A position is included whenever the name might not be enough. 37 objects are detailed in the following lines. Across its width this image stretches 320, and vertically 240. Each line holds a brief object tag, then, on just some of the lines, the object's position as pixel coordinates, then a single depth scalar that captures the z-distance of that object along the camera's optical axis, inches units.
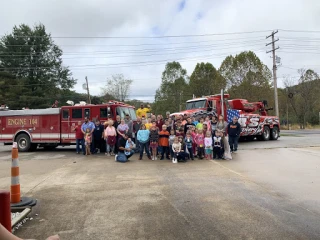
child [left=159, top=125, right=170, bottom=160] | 353.3
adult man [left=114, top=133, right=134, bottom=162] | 345.0
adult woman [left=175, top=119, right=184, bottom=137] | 357.1
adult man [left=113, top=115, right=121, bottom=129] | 416.0
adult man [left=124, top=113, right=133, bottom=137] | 412.3
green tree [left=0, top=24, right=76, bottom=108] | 1473.5
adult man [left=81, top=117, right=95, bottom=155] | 425.7
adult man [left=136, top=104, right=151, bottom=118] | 468.5
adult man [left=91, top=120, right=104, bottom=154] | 426.4
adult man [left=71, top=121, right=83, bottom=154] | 436.3
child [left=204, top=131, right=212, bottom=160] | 352.5
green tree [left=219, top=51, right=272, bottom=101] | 1190.3
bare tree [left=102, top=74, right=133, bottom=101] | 1800.9
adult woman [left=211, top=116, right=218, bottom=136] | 391.6
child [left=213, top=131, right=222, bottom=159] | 355.8
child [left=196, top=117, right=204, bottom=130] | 377.4
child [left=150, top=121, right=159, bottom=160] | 356.6
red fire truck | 462.3
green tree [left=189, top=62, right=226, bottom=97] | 1574.4
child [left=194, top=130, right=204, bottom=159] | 354.6
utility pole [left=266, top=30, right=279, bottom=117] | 992.5
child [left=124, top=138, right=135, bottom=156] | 352.6
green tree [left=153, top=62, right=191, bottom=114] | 1837.5
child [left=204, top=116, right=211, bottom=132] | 384.1
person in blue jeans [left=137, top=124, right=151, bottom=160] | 359.9
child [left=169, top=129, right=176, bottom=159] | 348.4
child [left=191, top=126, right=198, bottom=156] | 359.9
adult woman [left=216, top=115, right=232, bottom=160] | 354.8
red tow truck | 548.9
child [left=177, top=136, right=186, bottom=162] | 334.7
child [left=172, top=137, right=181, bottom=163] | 334.2
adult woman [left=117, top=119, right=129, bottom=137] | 385.9
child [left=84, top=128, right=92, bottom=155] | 418.9
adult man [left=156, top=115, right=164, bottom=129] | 394.7
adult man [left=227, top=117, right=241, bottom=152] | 405.9
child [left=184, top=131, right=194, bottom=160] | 349.6
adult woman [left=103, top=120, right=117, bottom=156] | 395.6
